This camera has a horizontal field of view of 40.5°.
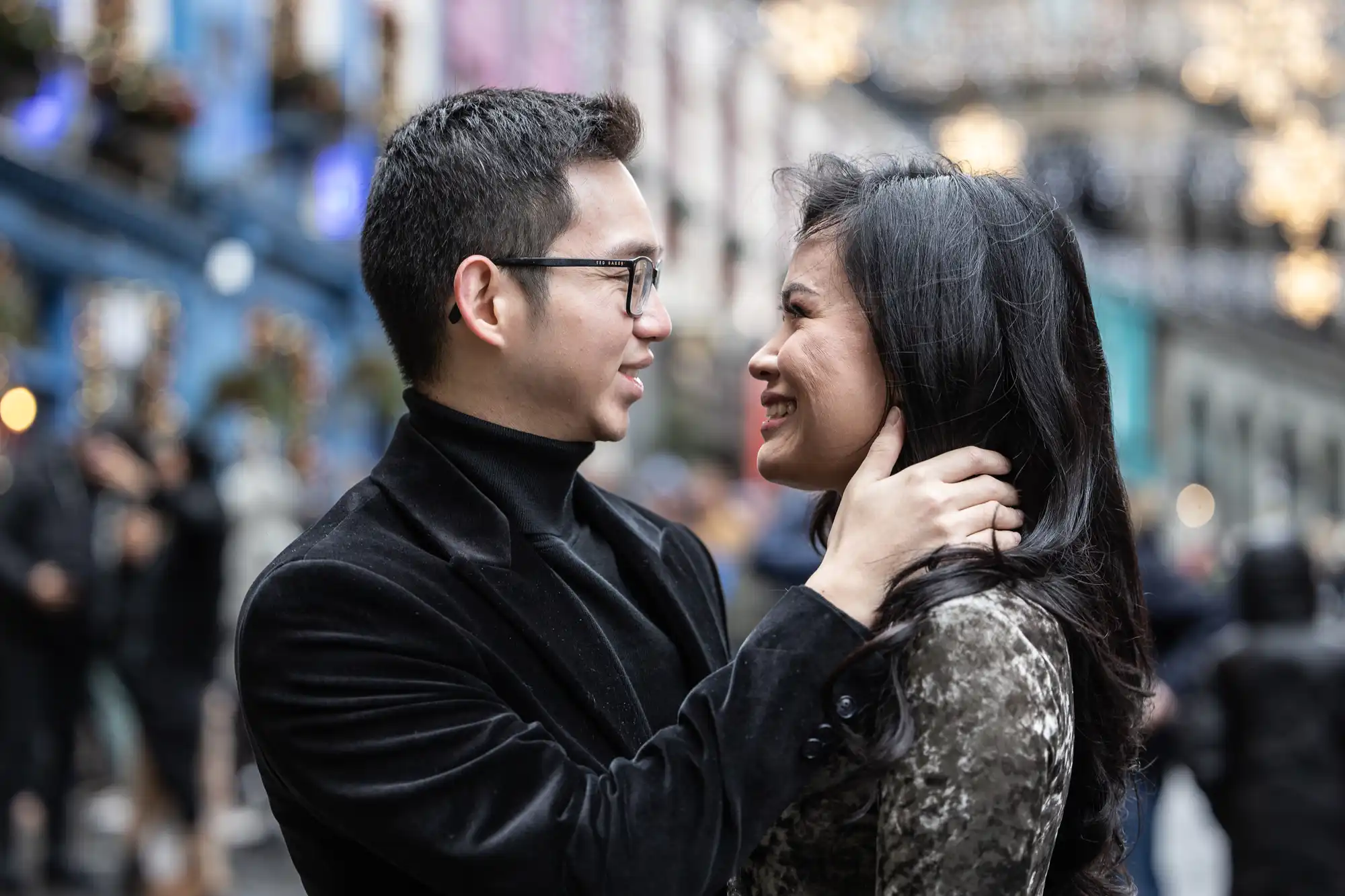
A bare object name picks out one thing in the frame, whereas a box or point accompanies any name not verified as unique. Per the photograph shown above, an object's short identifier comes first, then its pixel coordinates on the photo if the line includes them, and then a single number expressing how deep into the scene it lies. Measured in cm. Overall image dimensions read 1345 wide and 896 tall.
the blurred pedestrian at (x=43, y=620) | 782
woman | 218
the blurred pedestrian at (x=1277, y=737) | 633
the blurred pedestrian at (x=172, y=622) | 760
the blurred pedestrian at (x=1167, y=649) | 731
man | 213
